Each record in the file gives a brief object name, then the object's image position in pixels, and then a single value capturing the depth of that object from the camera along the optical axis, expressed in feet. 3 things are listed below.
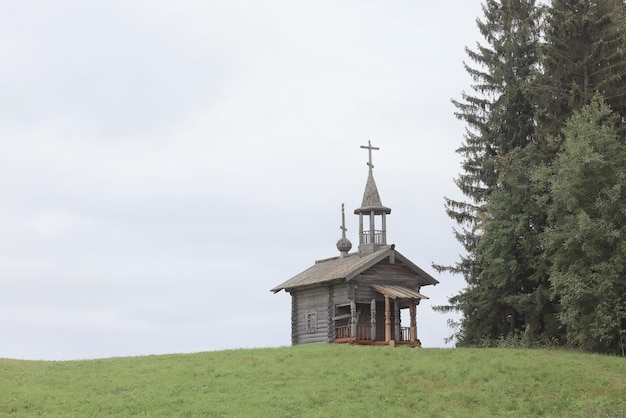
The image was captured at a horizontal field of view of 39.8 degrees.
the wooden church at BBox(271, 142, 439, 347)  159.94
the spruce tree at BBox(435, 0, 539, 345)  172.35
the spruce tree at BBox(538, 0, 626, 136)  161.58
